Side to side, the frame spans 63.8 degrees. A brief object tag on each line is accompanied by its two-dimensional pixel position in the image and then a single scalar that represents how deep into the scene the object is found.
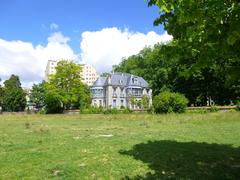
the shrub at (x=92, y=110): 31.73
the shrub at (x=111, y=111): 29.96
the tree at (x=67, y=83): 36.87
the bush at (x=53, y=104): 36.24
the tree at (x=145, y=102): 35.62
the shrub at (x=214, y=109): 25.13
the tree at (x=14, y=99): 52.31
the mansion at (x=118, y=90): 45.62
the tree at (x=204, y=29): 2.87
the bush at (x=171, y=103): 25.59
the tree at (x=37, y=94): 57.13
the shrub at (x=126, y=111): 29.64
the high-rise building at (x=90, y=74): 104.26
